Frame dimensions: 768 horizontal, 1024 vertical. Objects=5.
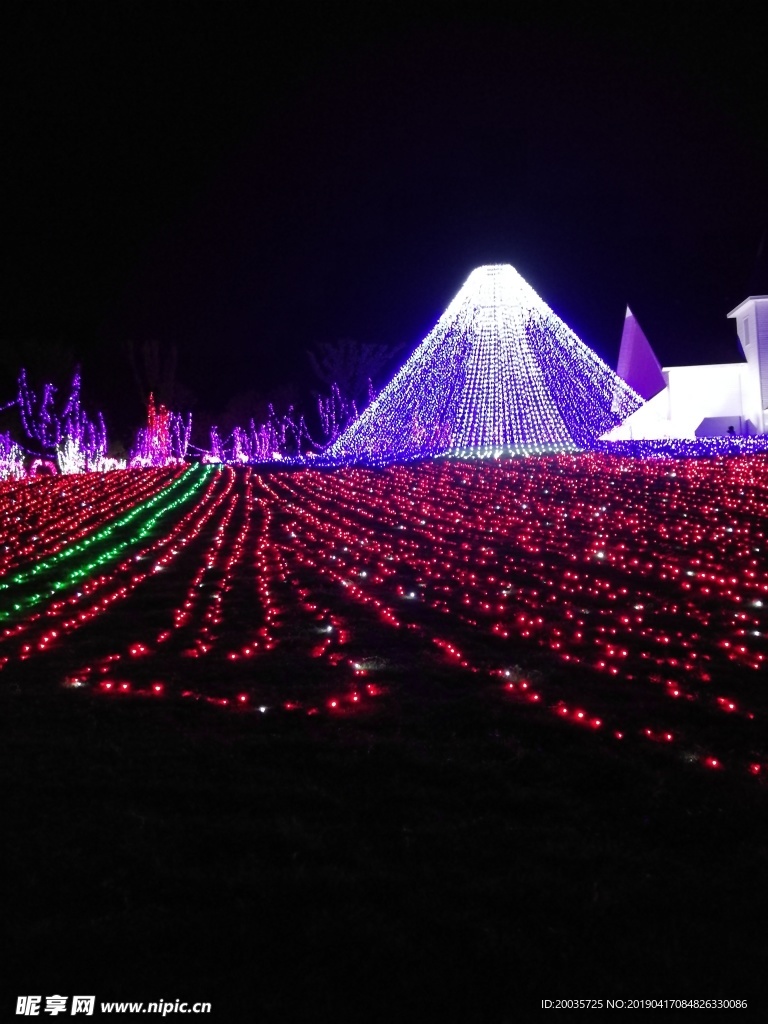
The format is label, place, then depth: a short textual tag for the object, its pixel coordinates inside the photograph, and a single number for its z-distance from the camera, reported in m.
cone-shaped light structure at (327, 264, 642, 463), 22.38
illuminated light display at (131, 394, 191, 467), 37.28
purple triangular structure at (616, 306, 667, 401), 31.05
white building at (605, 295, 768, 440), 29.38
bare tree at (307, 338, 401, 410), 51.28
